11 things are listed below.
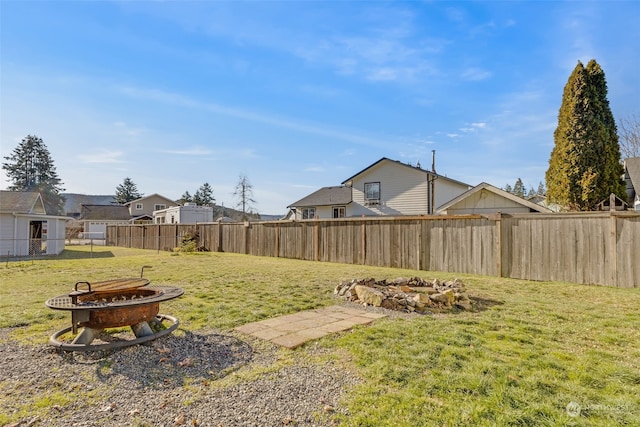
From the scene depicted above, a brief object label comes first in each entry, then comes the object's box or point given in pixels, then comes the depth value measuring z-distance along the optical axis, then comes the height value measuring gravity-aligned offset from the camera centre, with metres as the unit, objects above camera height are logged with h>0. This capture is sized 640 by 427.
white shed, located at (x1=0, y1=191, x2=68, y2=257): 17.45 +0.02
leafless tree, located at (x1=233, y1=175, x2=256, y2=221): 39.72 +3.78
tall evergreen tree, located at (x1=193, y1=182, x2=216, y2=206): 61.83 +5.65
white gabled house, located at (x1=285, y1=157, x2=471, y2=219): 20.98 +2.28
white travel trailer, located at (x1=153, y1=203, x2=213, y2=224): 27.41 +0.94
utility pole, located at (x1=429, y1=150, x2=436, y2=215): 20.69 +2.95
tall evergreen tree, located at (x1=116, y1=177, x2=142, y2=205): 59.22 +5.78
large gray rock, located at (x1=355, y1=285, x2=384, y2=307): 5.53 -1.15
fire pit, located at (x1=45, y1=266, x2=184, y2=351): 3.42 -0.90
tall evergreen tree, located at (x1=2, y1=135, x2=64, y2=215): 48.47 +7.88
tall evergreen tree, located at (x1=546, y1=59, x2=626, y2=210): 13.78 +3.45
